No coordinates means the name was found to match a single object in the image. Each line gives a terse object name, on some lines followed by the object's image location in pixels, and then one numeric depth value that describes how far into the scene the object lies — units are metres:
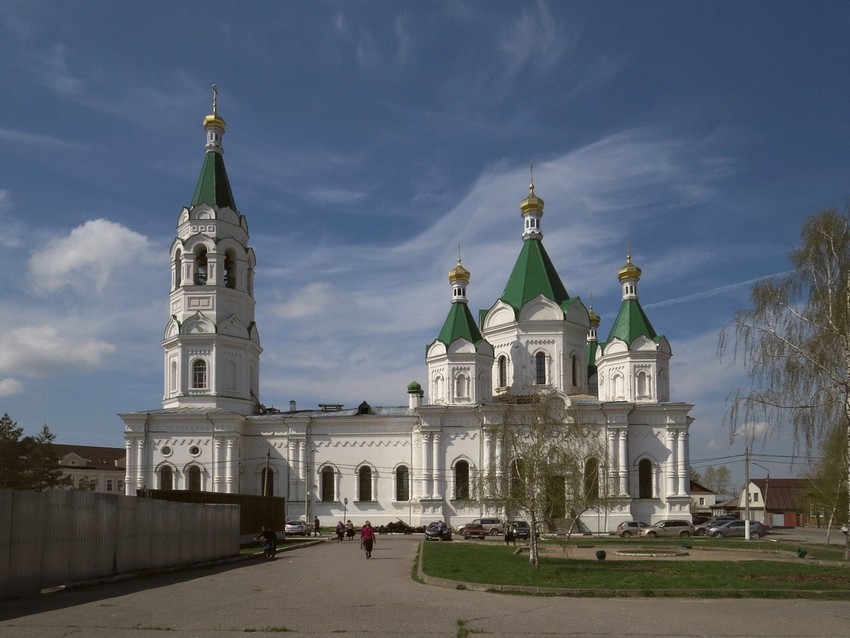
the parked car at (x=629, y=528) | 46.34
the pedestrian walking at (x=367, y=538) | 28.84
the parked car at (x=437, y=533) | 42.25
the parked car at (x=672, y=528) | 46.38
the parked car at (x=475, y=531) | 43.53
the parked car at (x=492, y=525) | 46.12
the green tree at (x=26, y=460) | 53.81
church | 50.31
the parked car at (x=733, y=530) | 49.45
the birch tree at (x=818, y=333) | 25.66
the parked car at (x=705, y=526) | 50.94
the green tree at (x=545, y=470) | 24.55
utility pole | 45.76
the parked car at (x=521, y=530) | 39.97
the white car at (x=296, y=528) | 48.41
